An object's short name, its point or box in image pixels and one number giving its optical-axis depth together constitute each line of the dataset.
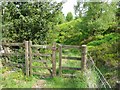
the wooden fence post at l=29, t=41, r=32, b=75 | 6.04
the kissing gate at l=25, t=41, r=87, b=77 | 5.84
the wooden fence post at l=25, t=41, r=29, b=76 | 6.05
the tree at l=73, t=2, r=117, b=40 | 14.43
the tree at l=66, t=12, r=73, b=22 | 27.83
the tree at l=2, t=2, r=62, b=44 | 7.16
